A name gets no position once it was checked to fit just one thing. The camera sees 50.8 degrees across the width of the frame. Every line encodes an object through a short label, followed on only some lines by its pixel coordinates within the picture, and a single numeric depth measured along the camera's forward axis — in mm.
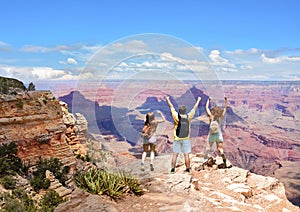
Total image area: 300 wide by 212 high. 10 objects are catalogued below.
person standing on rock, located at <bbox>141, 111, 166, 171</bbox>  10922
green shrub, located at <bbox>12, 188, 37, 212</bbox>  16455
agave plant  8117
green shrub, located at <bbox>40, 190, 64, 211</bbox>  16909
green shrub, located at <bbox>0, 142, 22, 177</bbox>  20297
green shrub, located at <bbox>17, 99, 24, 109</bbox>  22609
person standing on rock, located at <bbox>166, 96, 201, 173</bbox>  10320
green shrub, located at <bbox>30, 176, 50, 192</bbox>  20172
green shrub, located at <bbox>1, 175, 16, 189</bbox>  18250
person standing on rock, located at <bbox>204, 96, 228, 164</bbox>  11710
